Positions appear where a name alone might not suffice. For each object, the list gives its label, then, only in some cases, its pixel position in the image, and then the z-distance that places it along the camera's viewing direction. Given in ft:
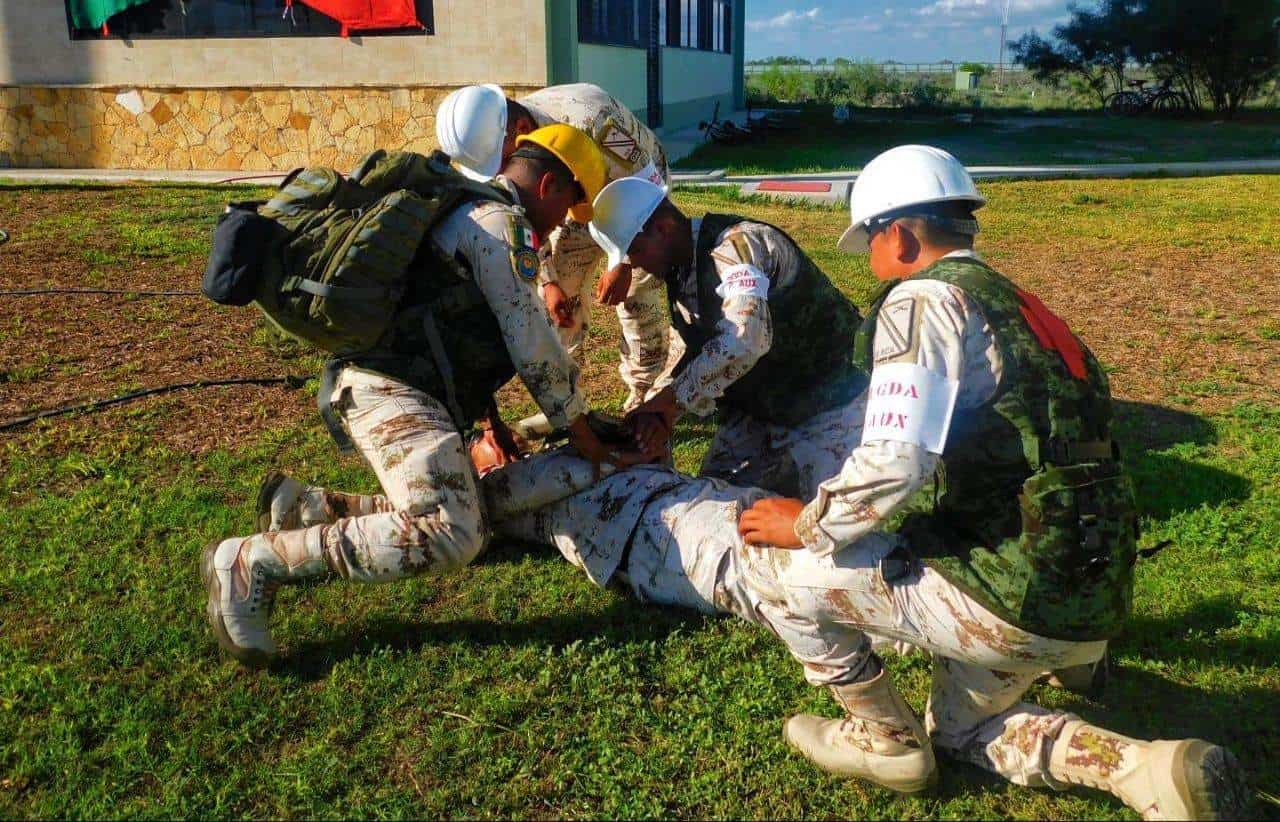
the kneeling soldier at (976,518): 7.81
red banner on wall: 44.55
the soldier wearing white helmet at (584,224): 14.07
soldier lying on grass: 7.95
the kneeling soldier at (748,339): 12.16
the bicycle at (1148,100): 95.35
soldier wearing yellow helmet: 11.18
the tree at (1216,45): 89.10
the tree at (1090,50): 100.17
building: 44.55
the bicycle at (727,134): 66.08
